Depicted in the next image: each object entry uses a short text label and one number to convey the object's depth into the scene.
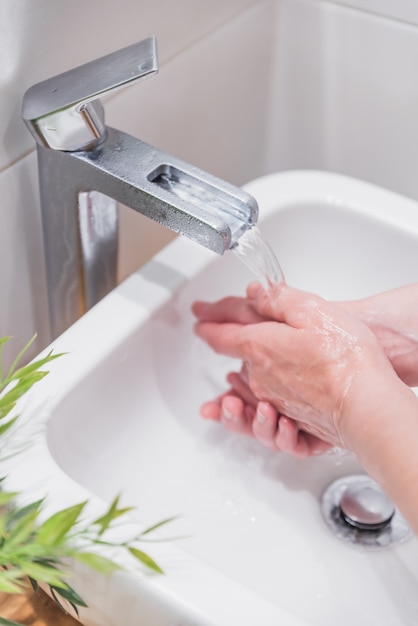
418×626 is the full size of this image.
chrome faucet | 0.56
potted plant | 0.45
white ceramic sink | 0.55
